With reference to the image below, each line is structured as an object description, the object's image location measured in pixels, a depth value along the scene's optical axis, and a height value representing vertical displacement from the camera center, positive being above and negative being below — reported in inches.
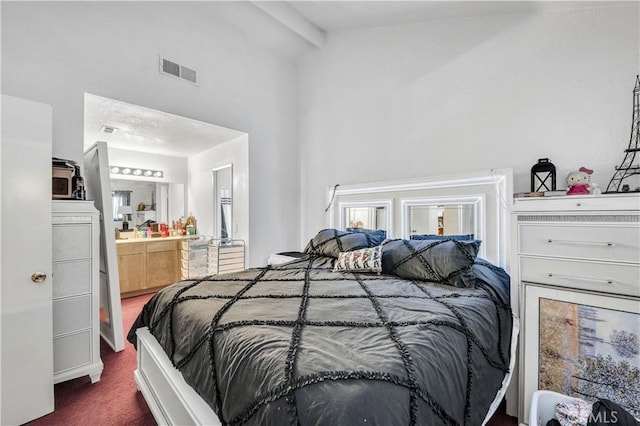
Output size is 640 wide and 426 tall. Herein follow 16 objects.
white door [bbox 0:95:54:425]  63.9 -11.2
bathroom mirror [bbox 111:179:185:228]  180.1 +8.4
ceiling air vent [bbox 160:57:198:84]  110.6 +56.3
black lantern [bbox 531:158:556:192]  81.7 +10.5
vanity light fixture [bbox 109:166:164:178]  175.9 +26.0
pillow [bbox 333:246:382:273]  88.1 -15.0
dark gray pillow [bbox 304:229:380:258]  102.3 -10.8
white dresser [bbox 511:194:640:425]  57.9 -16.4
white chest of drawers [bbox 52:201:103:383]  79.3 -22.0
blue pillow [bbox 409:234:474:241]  97.7 -8.6
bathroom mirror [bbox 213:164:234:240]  162.6 +6.7
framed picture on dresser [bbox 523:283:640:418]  57.5 -28.2
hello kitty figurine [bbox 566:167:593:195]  71.3 +7.6
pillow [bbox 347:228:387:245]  108.6 -8.2
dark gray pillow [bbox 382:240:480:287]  74.9 -13.4
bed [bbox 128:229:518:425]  33.9 -19.6
